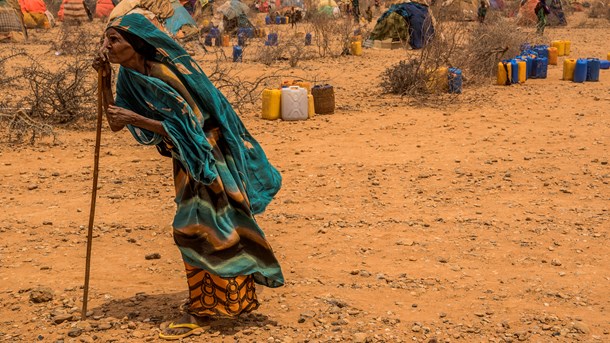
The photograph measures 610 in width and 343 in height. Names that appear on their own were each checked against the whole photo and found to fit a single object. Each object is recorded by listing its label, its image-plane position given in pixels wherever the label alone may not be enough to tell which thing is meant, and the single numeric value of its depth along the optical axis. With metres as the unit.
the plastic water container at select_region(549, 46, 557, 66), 12.19
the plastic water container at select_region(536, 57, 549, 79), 10.62
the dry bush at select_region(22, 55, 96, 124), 7.93
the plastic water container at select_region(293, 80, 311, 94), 8.62
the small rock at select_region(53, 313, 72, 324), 3.66
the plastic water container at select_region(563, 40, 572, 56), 13.57
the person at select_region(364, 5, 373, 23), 20.66
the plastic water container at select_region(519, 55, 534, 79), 10.62
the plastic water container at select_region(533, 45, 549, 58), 11.91
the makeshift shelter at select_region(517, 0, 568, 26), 18.86
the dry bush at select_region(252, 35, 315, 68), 12.06
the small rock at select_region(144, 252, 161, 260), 4.53
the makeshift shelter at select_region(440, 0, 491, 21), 18.78
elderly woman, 3.23
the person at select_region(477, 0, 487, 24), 17.78
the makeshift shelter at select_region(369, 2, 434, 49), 14.47
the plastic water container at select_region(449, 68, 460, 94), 9.41
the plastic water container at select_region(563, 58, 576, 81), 10.51
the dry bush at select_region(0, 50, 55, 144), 7.33
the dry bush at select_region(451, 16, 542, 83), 10.44
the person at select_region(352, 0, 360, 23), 18.79
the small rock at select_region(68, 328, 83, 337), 3.52
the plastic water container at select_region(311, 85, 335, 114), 8.39
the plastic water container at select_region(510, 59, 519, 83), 9.99
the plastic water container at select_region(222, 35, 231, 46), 15.44
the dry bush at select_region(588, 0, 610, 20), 21.62
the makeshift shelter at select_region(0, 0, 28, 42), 15.70
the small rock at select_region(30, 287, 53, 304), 3.91
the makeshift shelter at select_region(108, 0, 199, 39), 13.91
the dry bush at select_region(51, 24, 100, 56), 13.06
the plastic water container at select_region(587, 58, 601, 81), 10.40
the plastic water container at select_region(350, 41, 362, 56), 13.29
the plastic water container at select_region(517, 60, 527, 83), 10.18
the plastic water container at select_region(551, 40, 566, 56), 13.33
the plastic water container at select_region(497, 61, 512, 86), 9.92
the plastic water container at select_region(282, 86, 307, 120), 8.14
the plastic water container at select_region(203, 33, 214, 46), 15.25
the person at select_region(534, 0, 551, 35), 15.30
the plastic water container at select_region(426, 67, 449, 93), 9.35
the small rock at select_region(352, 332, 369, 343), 3.45
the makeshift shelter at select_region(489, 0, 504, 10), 21.95
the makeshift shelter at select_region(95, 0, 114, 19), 20.89
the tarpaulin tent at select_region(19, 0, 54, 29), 18.94
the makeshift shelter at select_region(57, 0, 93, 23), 19.89
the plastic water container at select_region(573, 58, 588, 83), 10.34
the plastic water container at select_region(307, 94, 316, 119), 8.25
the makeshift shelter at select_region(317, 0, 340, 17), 19.77
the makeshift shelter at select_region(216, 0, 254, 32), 16.91
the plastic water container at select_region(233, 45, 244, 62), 12.51
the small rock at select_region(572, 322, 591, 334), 3.53
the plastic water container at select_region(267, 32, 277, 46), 13.54
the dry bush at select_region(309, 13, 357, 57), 13.19
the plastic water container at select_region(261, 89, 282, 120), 8.15
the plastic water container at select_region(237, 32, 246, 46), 14.71
